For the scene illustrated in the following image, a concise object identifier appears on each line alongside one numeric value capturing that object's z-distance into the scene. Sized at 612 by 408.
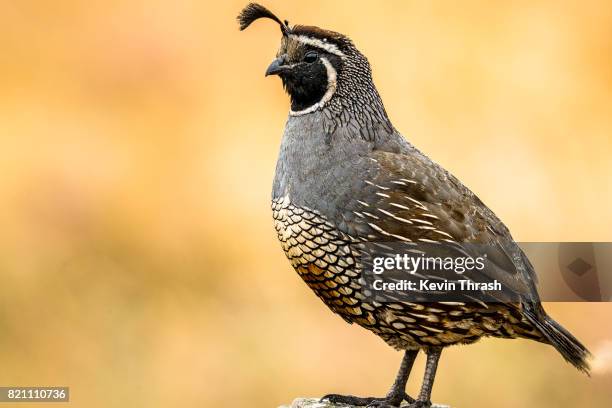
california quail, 10.34
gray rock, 11.16
